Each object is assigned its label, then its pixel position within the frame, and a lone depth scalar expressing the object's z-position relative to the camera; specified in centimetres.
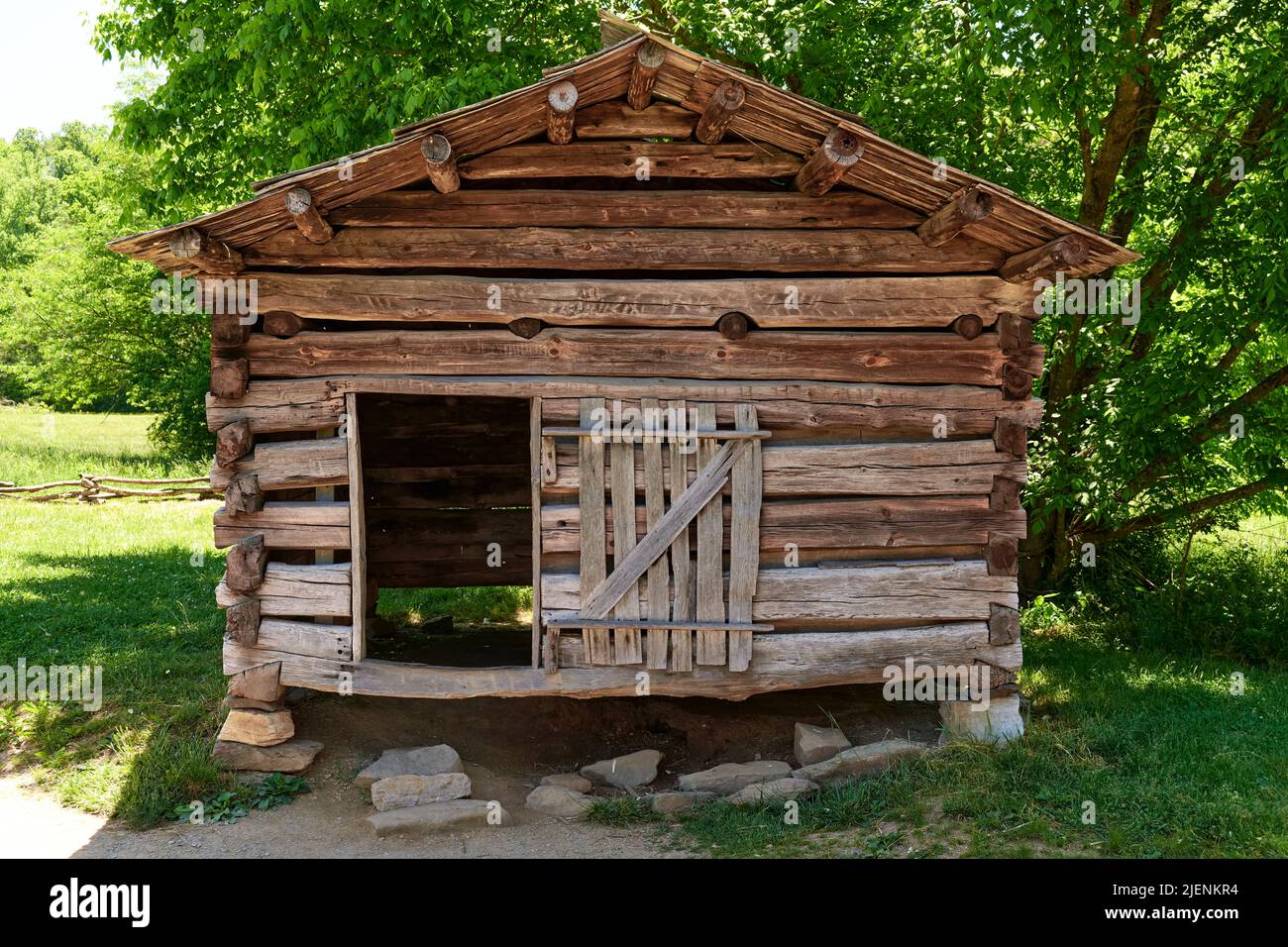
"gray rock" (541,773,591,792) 743
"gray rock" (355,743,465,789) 726
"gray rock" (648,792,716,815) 702
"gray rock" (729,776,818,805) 697
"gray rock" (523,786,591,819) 703
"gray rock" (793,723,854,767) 756
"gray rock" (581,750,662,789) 762
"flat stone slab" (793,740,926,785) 726
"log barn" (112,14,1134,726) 717
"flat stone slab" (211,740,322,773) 738
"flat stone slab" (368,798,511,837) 671
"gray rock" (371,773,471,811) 695
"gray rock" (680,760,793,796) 732
